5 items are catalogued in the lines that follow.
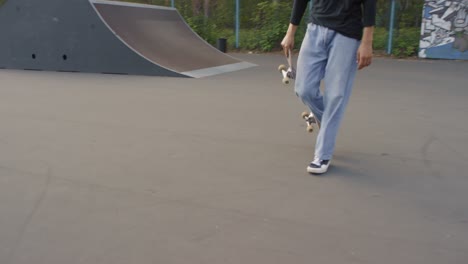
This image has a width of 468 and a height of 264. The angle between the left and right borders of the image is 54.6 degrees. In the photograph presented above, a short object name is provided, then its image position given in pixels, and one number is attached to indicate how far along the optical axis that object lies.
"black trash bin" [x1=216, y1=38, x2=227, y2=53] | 14.59
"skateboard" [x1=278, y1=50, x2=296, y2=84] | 3.58
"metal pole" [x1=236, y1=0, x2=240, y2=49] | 15.88
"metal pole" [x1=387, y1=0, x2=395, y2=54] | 13.54
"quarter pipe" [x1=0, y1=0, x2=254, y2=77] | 8.64
